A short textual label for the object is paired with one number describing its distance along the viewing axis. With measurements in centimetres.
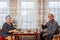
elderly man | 436
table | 437
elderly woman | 440
